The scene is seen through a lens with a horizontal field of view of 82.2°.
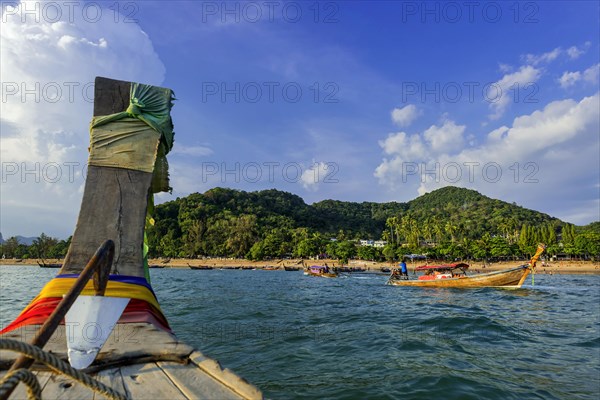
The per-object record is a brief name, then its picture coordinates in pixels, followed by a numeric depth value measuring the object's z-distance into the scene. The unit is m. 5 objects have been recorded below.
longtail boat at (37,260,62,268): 87.96
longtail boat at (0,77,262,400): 2.07
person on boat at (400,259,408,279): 38.62
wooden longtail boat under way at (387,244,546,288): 28.30
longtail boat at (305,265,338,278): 51.27
